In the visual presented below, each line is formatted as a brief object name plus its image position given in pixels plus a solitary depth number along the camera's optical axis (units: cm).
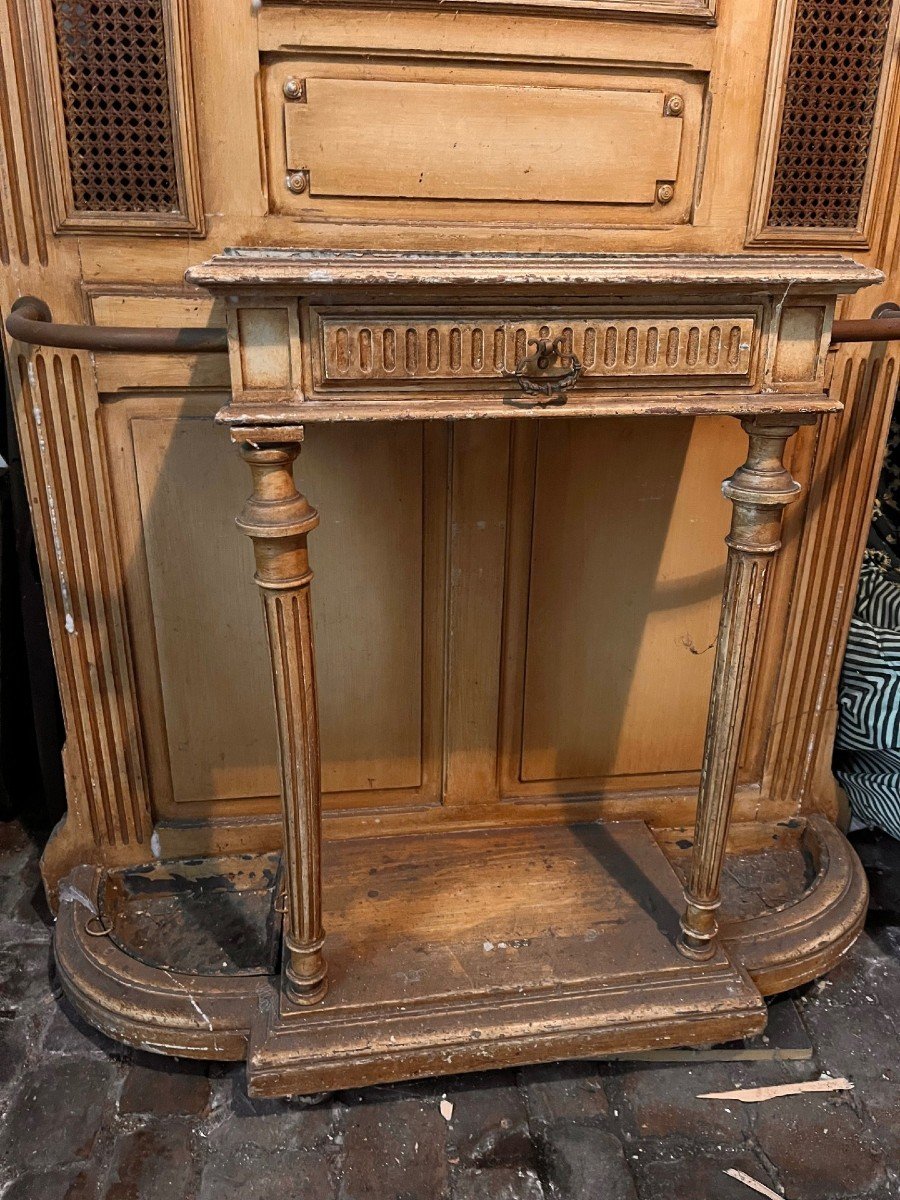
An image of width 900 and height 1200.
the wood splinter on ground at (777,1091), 163
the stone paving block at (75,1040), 170
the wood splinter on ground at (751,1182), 147
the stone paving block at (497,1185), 146
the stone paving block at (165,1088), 159
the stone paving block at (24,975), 180
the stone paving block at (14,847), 217
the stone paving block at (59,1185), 144
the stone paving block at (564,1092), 160
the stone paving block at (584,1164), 147
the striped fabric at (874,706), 212
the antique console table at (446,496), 136
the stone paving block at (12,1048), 165
